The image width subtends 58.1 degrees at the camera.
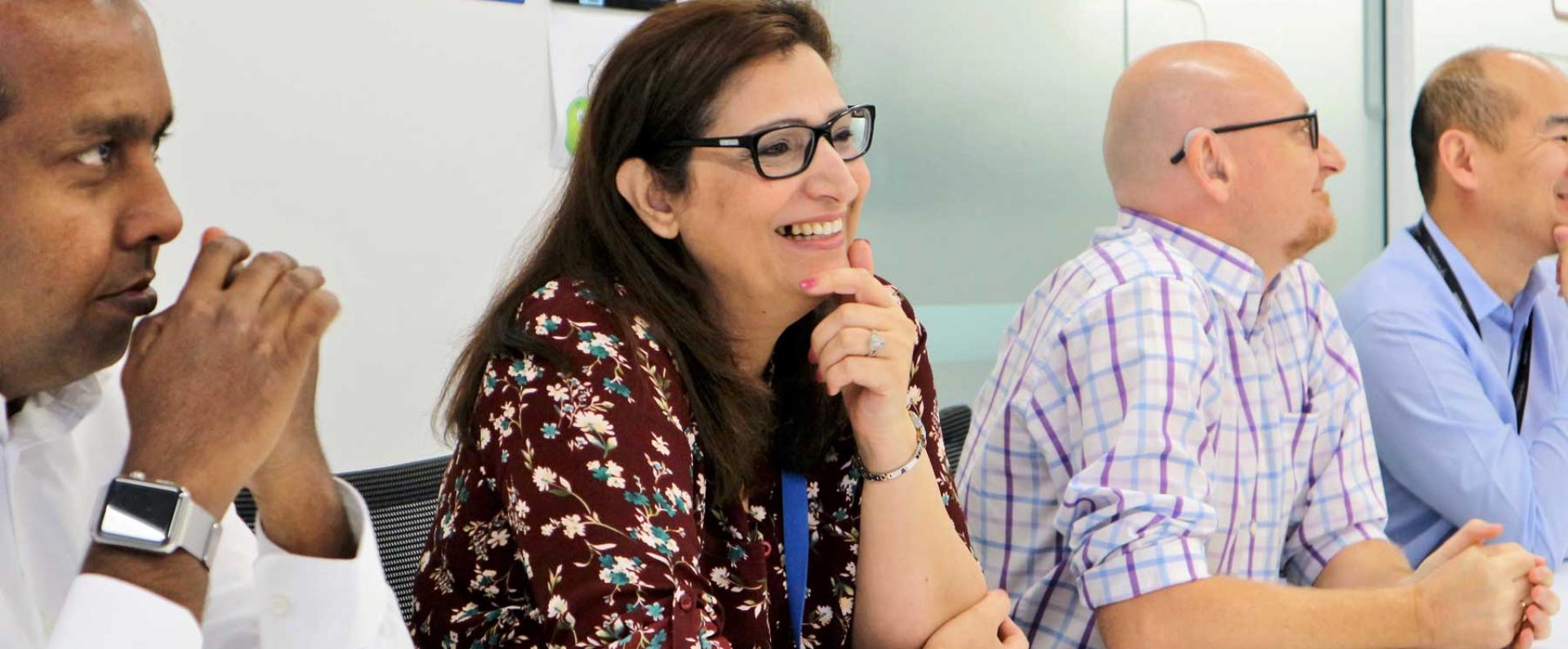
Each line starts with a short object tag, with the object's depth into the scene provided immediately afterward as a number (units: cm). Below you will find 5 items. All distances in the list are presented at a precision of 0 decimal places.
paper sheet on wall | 250
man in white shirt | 99
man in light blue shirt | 232
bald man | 163
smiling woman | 140
